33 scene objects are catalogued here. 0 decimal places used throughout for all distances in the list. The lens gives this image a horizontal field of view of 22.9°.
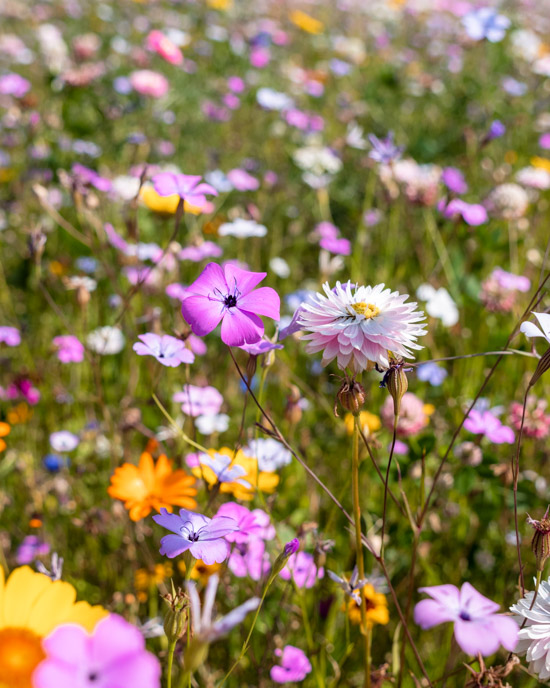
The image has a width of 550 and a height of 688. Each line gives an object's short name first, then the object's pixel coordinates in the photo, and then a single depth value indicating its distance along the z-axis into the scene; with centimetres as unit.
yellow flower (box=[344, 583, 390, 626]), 44
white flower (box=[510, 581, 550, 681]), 35
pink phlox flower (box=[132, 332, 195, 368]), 41
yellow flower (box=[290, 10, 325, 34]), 181
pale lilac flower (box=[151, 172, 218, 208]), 43
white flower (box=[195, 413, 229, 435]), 51
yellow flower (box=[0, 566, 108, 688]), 31
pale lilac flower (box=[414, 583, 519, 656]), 32
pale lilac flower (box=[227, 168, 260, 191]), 75
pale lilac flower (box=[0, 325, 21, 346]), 58
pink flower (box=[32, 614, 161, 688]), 29
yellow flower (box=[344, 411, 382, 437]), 50
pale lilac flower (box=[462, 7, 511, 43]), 73
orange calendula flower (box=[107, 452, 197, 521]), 41
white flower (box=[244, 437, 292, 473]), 47
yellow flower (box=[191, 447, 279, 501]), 43
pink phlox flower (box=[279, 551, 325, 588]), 45
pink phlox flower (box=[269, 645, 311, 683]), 42
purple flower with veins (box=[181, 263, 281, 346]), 36
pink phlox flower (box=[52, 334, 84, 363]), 58
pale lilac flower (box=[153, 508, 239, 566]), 35
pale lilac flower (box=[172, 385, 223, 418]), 49
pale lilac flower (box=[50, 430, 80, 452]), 52
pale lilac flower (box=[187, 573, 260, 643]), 29
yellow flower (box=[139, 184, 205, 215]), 67
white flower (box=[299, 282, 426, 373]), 36
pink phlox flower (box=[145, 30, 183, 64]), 94
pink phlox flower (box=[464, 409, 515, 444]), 46
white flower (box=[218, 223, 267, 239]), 57
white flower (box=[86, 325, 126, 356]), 67
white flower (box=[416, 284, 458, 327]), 58
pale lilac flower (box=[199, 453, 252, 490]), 41
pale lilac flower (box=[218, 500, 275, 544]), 41
